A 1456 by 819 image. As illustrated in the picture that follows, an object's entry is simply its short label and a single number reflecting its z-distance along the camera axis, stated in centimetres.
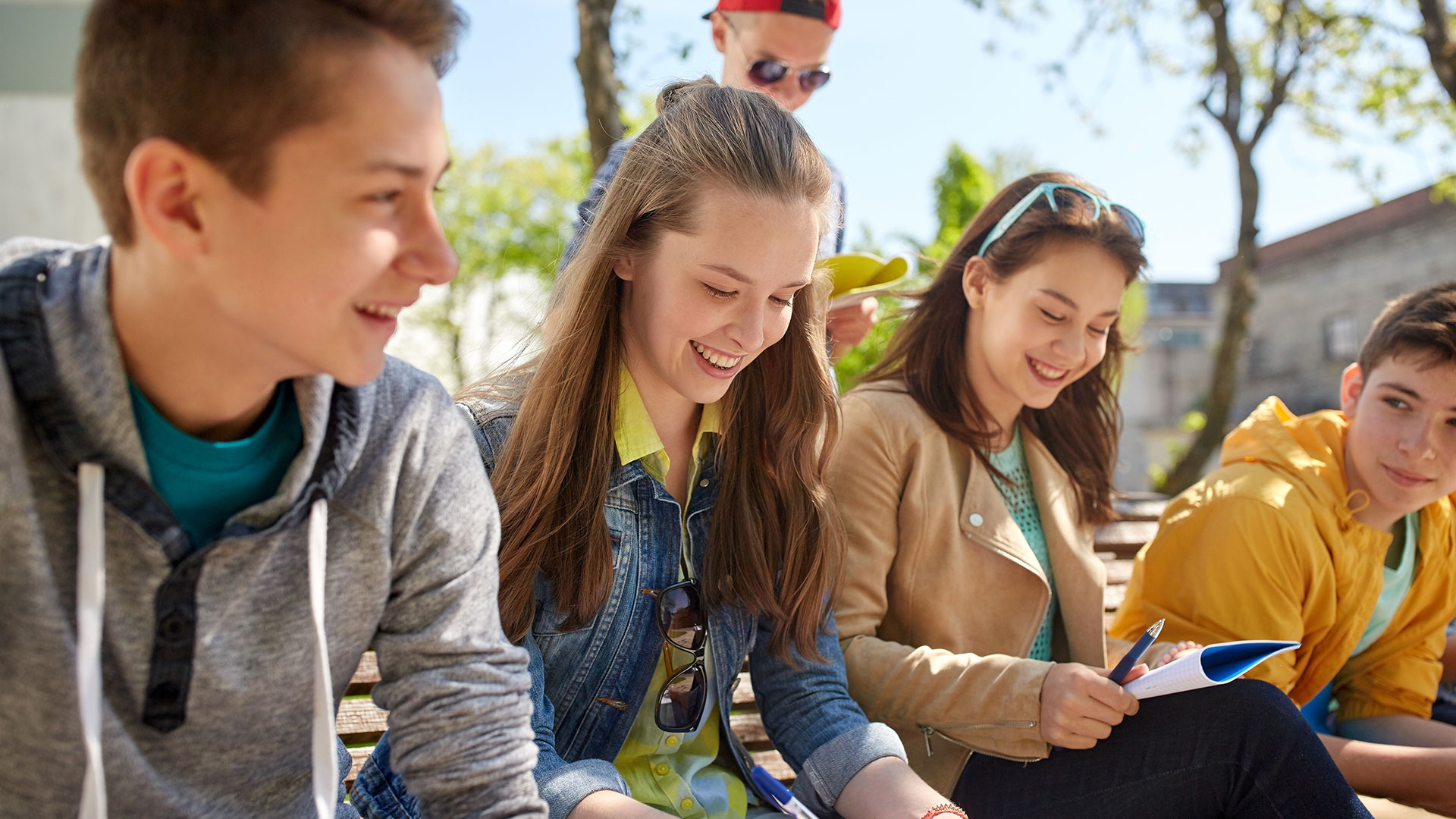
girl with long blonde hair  193
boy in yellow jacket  261
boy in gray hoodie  114
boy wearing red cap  313
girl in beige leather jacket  214
